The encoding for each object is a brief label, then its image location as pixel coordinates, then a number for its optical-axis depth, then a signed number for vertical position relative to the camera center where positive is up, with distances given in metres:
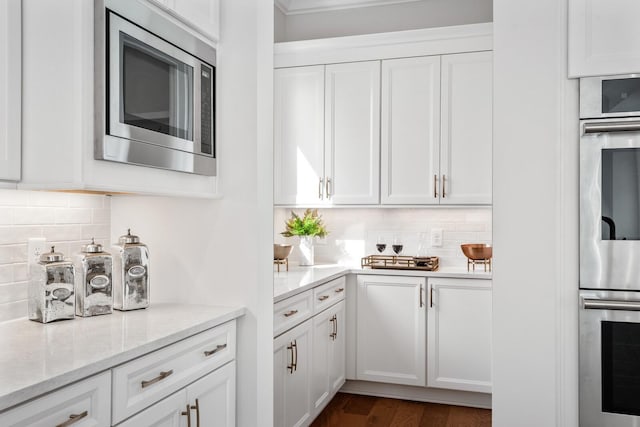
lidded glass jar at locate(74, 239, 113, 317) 1.79 -0.23
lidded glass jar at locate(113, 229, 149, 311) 1.91 -0.22
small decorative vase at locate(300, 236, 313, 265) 3.95 -0.28
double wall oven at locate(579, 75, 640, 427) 2.01 -0.13
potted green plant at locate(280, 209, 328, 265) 3.84 -0.12
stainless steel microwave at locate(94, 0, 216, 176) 1.50 +0.40
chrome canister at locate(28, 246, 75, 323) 1.67 -0.24
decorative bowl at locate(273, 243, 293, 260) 3.51 -0.25
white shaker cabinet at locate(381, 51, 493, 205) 3.46 +0.57
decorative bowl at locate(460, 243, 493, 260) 3.56 -0.25
